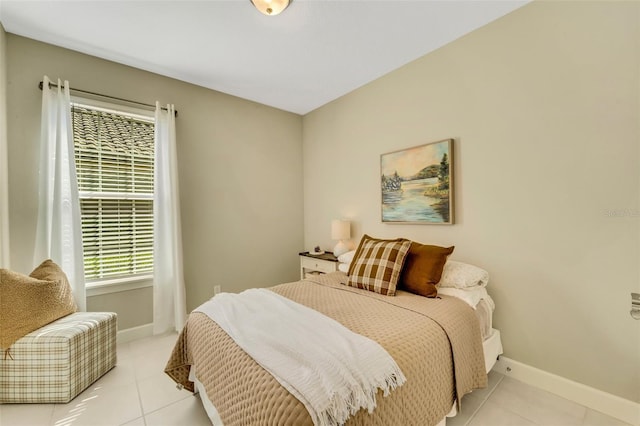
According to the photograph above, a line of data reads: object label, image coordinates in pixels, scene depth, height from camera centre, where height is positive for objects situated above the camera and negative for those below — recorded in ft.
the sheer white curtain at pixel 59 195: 7.27 +0.59
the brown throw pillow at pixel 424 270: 6.38 -1.46
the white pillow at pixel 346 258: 8.93 -1.56
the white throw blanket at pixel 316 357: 3.18 -2.03
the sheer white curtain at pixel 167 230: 8.82 -0.50
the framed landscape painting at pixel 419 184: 7.64 +0.77
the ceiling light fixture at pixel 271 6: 5.90 +4.53
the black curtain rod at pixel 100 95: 7.45 +3.61
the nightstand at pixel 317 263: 9.99 -2.01
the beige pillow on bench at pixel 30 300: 5.65 -1.84
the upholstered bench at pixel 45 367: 5.64 -3.14
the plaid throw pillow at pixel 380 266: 6.61 -1.43
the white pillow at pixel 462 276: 6.39 -1.61
